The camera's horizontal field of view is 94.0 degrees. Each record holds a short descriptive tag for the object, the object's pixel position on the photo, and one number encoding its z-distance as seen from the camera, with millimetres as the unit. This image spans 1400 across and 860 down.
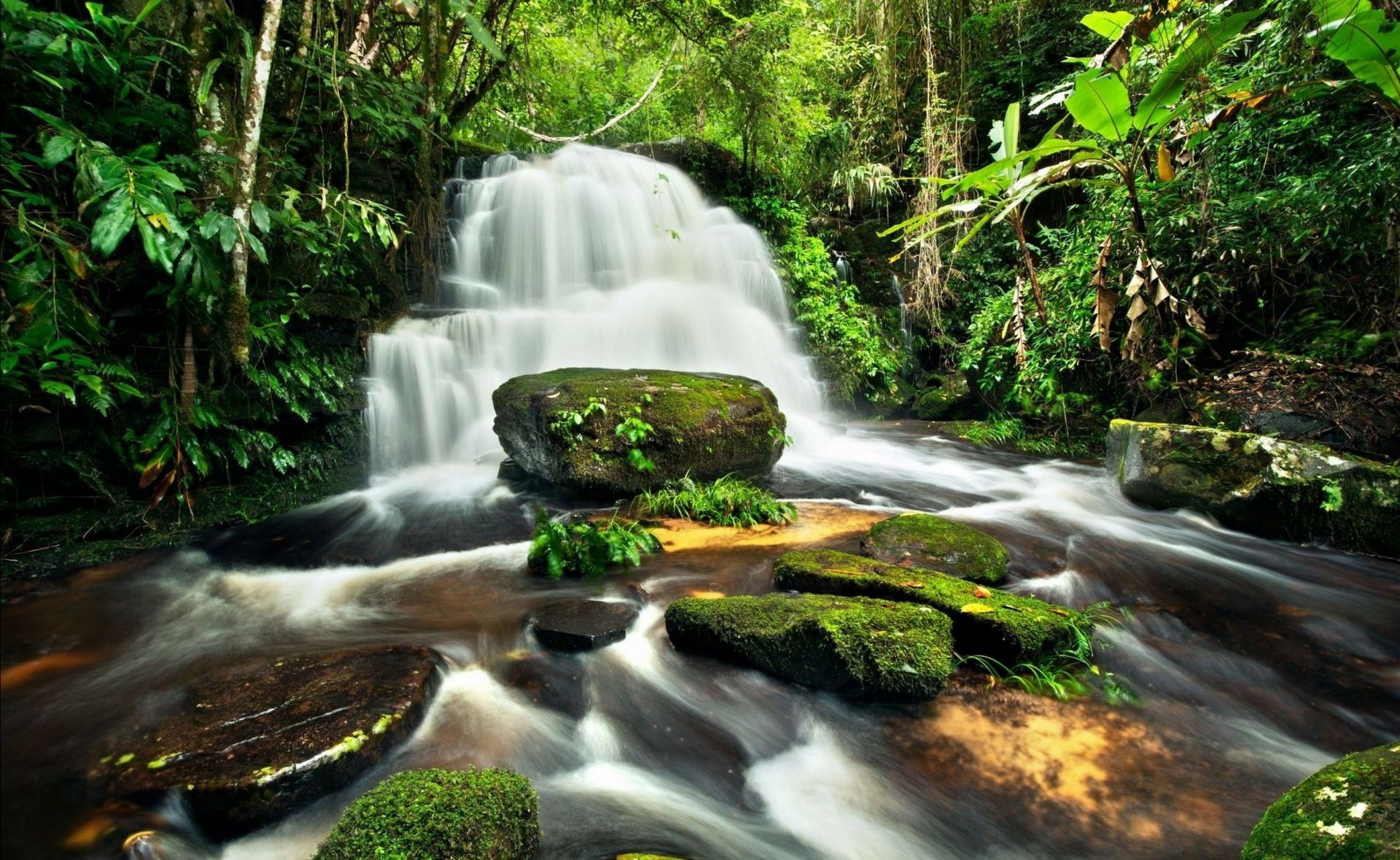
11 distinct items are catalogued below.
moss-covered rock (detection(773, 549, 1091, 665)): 2758
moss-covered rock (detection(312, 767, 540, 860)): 1587
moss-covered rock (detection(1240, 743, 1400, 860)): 1417
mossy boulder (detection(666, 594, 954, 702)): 2561
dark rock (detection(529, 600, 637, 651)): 2994
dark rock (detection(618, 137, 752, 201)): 10828
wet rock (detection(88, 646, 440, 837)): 1984
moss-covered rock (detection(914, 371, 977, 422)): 8875
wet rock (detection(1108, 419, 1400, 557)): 3900
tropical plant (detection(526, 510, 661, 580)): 3838
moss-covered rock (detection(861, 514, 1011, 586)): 3643
